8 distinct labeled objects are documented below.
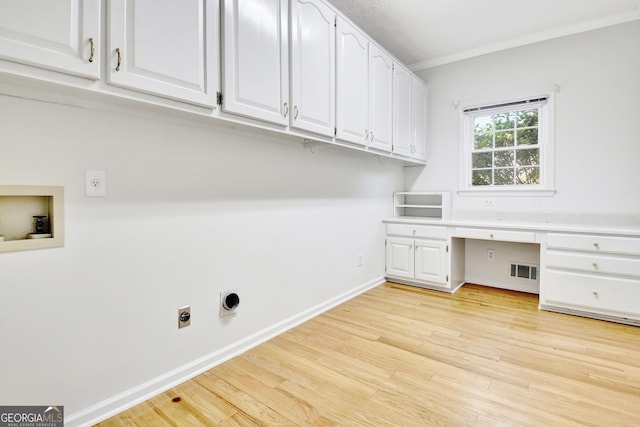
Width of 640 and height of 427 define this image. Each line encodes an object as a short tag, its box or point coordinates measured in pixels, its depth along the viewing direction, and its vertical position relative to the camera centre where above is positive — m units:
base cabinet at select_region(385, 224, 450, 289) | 3.51 -0.50
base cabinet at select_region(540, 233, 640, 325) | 2.63 -0.55
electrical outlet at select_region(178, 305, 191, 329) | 1.89 -0.61
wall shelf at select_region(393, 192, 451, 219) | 3.88 +0.08
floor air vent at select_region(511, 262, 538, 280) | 3.52 -0.66
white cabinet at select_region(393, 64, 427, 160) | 3.40 +1.07
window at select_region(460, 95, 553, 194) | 3.44 +0.71
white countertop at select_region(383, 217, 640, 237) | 2.70 -0.14
